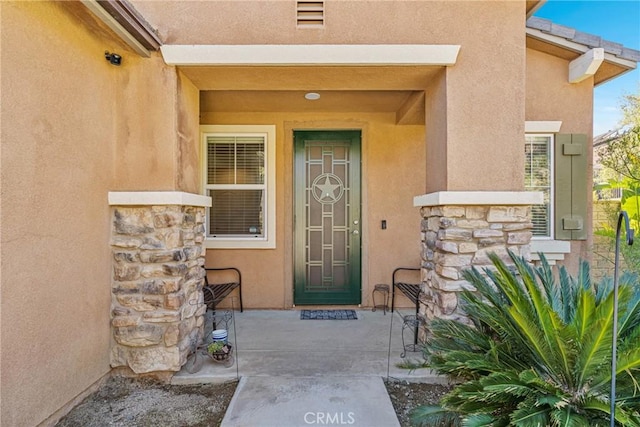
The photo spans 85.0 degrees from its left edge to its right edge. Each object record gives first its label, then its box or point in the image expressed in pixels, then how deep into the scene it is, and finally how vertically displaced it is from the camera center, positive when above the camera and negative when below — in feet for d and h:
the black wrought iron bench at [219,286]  12.68 -3.13
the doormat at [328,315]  14.26 -4.43
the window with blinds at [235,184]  15.53 +1.13
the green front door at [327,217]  15.52 -0.35
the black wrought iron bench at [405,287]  12.62 -3.12
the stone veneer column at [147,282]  9.62 -2.02
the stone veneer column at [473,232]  9.80 -0.66
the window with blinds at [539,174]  13.76 +1.37
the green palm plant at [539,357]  5.43 -2.65
